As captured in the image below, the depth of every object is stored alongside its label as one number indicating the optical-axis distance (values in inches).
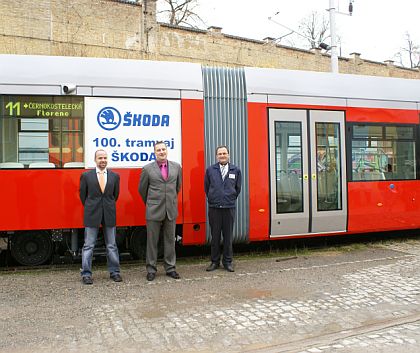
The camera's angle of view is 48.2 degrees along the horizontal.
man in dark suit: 242.1
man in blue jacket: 264.4
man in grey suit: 249.4
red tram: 261.6
